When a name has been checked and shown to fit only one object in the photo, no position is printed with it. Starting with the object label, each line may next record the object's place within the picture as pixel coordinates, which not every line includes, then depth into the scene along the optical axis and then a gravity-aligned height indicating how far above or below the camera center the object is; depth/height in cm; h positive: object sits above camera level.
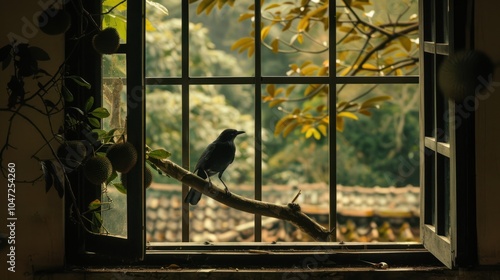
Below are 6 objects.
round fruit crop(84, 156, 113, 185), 472 -5
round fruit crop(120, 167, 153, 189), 499 -8
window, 475 +11
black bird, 589 -2
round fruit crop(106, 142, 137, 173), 465 -1
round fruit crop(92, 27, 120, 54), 476 +33
